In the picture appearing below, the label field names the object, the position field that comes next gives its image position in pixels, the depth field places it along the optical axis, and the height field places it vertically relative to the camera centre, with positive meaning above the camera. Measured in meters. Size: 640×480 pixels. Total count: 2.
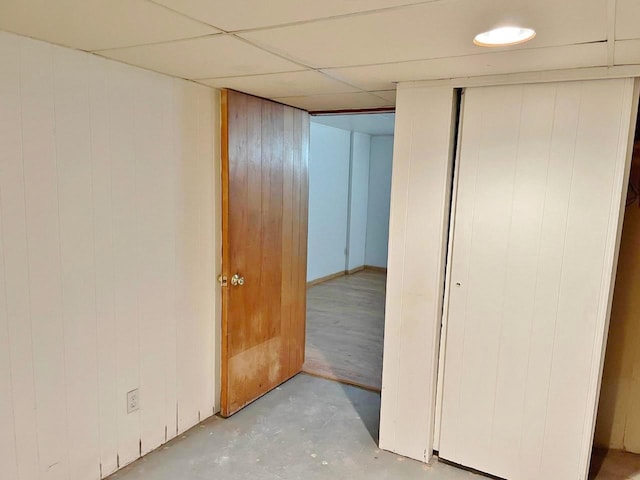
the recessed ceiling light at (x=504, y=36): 1.48 +0.50
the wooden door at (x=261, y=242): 2.75 -0.41
